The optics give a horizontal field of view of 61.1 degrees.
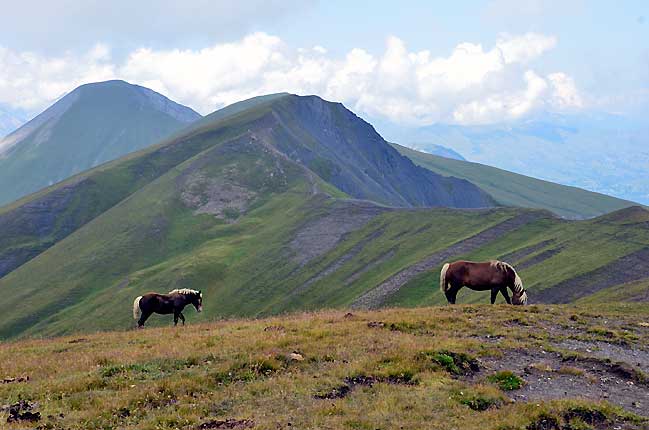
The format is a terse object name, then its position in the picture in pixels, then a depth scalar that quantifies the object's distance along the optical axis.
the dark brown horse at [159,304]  36.06
